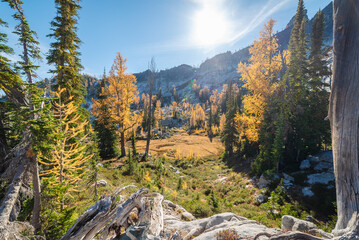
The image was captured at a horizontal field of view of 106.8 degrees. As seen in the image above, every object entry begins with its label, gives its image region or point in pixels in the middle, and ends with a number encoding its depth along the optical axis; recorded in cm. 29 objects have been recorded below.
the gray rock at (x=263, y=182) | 1111
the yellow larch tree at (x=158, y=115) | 6825
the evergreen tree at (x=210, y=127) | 5628
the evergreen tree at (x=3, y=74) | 329
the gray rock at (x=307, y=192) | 864
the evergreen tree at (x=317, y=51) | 1623
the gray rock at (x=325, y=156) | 1109
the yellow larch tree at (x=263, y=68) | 1205
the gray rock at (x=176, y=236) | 341
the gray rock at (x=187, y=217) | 630
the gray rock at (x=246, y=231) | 348
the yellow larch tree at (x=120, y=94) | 1522
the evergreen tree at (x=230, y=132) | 2492
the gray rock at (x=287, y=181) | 994
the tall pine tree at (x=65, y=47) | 902
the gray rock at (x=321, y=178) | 913
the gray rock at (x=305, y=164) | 1136
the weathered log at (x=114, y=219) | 281
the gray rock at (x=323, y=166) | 1042
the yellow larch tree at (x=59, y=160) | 374
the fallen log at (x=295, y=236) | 244
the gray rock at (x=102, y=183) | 900
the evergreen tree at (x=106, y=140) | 1780
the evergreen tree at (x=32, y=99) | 334
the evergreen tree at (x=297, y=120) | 1282
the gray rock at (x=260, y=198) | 947
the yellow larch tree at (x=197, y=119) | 8062
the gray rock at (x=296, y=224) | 409
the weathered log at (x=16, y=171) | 285
